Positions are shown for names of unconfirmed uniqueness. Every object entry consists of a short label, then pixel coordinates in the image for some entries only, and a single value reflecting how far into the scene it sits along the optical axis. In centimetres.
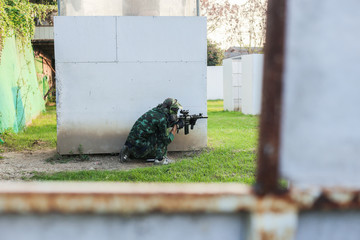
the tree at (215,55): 3006
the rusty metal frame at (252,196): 110
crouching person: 696
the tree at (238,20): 2098
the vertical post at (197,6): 809
